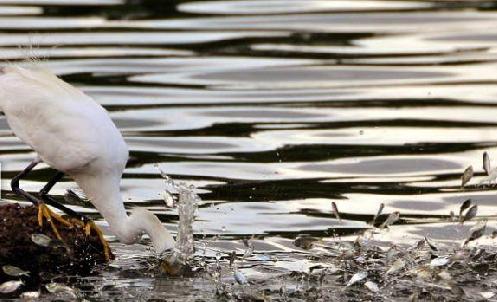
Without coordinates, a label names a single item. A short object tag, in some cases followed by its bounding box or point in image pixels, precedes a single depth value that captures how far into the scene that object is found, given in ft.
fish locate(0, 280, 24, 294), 32.12
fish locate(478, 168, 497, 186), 34.45
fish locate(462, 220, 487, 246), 33.99
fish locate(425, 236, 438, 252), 34.73
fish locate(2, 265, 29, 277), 32.42
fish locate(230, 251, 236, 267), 33.55
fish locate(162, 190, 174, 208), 35.35
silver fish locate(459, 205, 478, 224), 34.60
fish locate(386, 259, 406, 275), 32.53
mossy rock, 33.63
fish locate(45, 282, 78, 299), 31.10
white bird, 34.30
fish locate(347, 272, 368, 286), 32.30
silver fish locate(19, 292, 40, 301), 31.91
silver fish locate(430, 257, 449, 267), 32.04
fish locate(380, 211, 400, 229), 34.60
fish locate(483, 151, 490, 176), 34.55
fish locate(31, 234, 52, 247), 32.55
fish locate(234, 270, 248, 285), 32.09
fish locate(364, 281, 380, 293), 32.48
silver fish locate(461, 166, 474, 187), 35.11
